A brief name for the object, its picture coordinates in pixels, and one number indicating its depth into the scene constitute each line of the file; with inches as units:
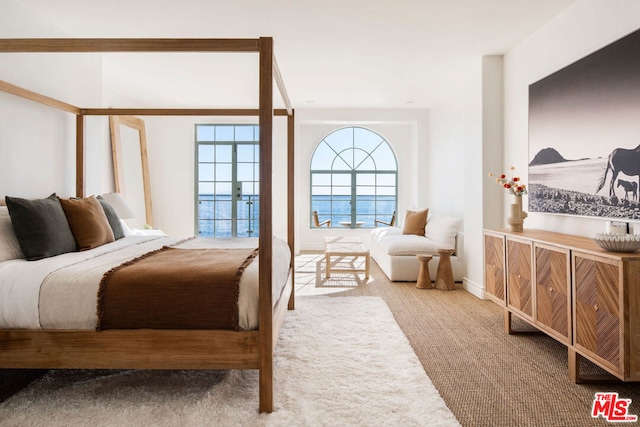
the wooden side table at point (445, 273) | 191.2
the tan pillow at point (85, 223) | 118.5
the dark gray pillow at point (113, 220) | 144.2
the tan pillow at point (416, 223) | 238.5
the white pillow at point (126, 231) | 158.6
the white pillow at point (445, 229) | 206.1
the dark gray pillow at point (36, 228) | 99.8
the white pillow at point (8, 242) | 96.6
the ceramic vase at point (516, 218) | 133.2
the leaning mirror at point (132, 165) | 226.1
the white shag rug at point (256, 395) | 76.7
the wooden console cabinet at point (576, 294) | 77.0
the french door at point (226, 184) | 306.7
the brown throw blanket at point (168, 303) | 80.8
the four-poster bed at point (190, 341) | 80.2
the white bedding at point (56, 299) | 81.2
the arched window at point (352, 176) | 327.0
